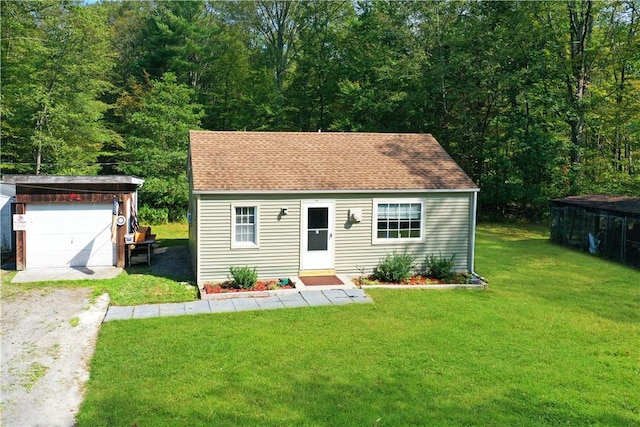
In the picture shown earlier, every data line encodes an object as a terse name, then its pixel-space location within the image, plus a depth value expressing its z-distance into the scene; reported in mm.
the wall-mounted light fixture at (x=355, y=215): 13242
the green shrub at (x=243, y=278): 12070
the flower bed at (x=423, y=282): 12844
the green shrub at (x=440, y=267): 13453
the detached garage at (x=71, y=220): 13930
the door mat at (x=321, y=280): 12533
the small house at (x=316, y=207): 12562
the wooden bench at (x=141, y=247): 14719
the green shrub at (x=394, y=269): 13039
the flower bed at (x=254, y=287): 11906
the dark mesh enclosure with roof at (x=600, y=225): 16266
